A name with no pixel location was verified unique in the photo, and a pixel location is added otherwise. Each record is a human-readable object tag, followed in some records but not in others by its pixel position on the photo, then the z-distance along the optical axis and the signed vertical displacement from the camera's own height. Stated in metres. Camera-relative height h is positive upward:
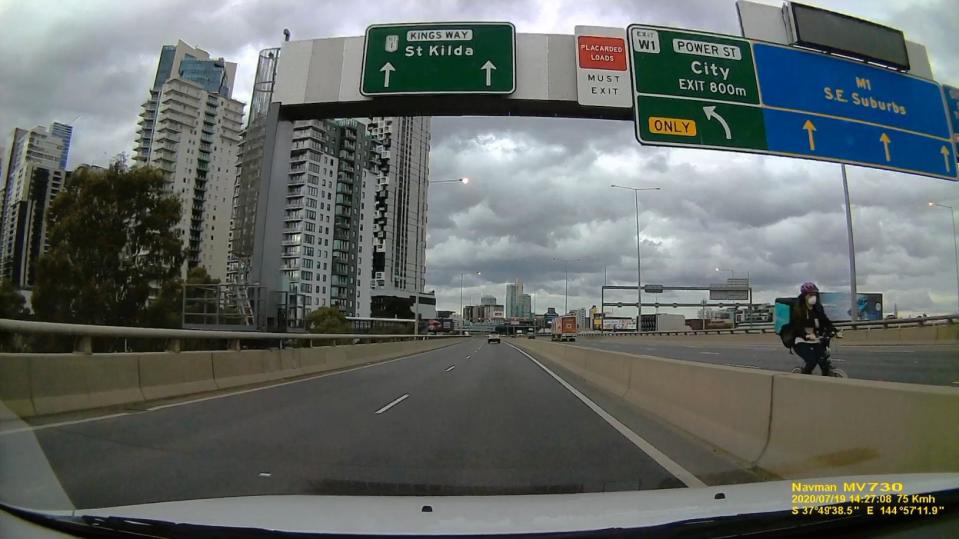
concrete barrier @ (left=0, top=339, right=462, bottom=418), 7.37 -0.46
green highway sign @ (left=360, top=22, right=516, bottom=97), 11.18 +5.71
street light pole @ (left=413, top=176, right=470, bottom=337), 49.72 +21.49
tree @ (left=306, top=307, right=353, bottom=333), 59.16 +3.09
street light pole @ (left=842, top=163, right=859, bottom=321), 23.45 +4.22
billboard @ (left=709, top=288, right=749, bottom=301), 73.25 +7.02
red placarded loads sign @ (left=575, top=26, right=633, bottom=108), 11.30 +5.61
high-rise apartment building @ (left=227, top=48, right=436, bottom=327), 97.75 +26.57
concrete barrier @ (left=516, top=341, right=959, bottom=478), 3.86 -0.63
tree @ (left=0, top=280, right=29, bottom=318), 25.52 +2.20
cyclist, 8.66 +0.29
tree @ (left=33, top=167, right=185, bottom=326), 27.67 +5.18
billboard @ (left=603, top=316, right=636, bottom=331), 110.12 +5.09
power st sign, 10.45 +4.84
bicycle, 8.59 -0.12
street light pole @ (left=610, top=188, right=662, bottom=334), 57.24 +5.86
